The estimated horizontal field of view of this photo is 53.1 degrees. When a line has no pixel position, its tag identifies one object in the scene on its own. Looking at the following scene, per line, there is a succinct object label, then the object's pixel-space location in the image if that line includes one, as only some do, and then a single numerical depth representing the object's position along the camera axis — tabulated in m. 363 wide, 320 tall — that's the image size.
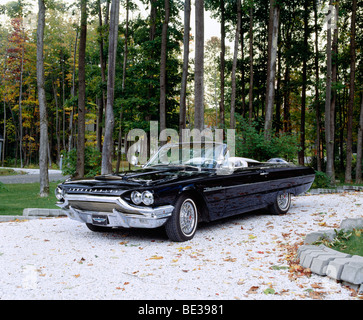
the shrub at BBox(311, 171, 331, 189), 15.73
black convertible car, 5.27
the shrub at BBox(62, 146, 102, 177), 17.23
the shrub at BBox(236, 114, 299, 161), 13.91
